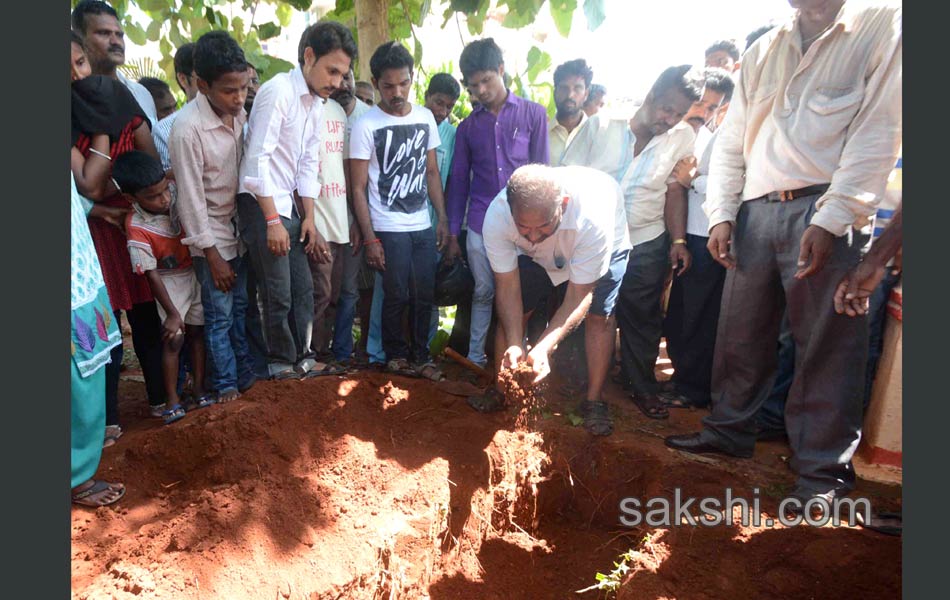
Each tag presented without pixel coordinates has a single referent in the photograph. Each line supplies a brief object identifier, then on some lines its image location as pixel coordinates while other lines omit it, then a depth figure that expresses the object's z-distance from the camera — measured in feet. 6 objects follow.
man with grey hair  7.76
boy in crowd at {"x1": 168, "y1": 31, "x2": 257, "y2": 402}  8.71
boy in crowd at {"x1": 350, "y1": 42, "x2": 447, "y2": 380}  10.19
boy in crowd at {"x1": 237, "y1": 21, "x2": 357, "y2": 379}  9.02
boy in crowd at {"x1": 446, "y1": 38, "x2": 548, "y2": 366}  10.34
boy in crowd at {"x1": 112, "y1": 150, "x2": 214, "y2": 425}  8.55
